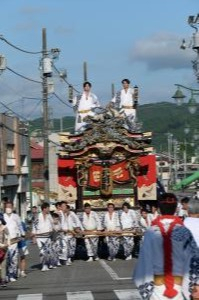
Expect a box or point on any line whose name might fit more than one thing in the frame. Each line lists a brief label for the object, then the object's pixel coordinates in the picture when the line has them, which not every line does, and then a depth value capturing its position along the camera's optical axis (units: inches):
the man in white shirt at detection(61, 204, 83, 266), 883.4
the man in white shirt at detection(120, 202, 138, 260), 914.1
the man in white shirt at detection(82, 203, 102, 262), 912.8
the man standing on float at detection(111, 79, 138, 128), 970.7
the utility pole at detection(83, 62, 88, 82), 1844.0
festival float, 943.7
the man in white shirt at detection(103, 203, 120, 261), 910.4
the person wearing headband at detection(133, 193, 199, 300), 295.7
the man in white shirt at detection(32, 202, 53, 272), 810.8
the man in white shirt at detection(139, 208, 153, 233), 916.6
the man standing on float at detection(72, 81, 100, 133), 970.1
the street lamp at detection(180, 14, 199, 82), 1107.4
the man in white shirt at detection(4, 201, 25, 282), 709.9
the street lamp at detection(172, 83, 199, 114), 1171.9
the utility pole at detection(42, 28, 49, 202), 1425.6
